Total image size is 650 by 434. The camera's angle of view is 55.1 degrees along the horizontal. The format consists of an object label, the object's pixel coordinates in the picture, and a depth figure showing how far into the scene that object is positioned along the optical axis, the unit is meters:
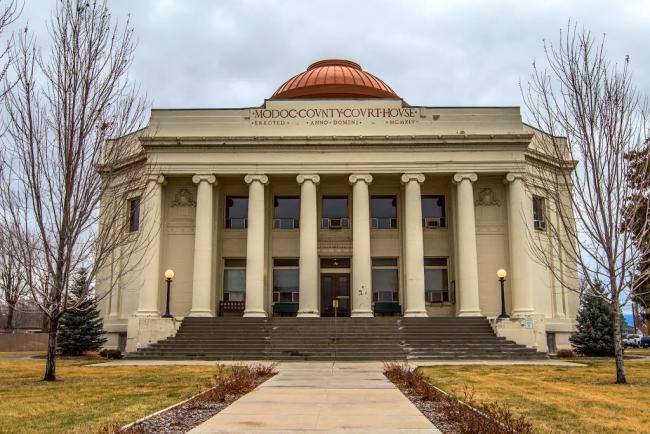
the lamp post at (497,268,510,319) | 28.42
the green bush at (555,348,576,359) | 29.01
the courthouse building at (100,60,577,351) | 31.39
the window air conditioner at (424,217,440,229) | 34.62
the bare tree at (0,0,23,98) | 12.12
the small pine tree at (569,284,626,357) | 28.41
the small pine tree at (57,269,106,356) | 30.69
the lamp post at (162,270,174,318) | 28.39
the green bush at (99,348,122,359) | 28.86
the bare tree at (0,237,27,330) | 17.64
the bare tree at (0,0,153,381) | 16.33
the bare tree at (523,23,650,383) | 16.38
